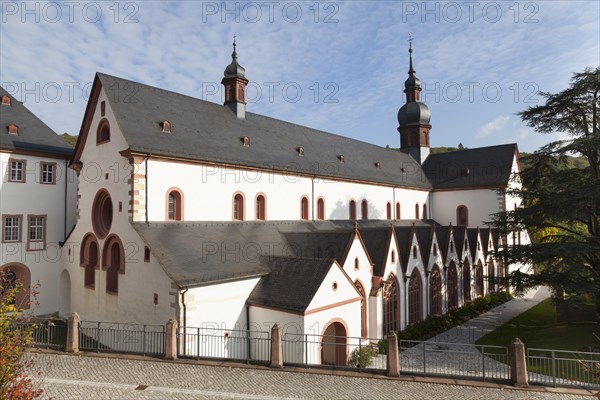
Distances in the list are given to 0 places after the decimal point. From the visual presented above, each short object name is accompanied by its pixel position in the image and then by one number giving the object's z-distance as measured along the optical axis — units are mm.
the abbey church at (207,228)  15805
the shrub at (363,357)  15953
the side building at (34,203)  21000
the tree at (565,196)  18359
